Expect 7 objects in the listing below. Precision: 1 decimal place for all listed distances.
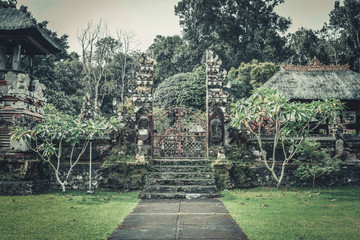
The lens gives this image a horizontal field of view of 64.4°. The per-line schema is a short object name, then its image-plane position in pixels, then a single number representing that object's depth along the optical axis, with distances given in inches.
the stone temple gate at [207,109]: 363.6
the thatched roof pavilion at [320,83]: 685.3
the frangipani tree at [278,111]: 317.1
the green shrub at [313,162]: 349.4
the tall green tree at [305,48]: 1179.3
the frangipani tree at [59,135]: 324.8
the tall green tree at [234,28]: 1328.7
